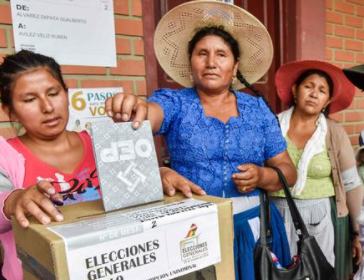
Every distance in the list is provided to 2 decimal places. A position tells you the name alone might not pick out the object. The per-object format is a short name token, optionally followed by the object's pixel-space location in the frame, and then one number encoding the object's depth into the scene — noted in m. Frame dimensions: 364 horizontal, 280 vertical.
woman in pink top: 1.03
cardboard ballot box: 0.65
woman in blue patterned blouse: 1.34
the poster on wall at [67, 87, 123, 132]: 1.72
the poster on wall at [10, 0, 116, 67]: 1.56
